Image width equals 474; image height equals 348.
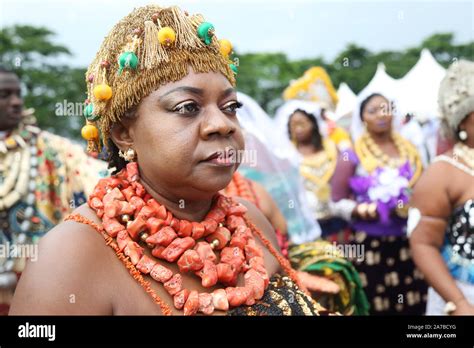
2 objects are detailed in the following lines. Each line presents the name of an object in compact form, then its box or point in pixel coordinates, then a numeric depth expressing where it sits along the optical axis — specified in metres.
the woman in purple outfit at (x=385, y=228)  5.65
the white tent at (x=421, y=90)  6.57
